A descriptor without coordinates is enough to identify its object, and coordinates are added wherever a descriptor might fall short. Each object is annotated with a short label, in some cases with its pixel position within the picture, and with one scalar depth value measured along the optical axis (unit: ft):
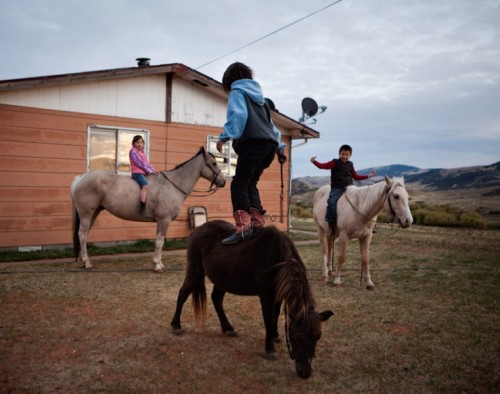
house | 31.37
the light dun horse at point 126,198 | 27.81
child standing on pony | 13.89
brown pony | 11.32
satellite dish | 50.01
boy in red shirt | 25.29
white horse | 21.89
